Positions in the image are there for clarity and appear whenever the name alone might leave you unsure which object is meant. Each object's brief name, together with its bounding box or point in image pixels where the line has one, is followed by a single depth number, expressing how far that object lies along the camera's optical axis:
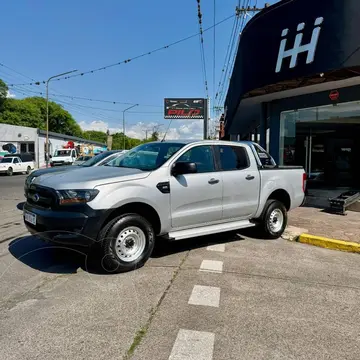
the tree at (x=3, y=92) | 60.41
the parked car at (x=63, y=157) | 32.83
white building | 43.19
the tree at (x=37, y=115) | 63.06
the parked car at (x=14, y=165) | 28.45
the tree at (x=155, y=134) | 66.26
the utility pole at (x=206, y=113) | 39.44
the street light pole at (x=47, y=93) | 31.46
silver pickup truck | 4.56
